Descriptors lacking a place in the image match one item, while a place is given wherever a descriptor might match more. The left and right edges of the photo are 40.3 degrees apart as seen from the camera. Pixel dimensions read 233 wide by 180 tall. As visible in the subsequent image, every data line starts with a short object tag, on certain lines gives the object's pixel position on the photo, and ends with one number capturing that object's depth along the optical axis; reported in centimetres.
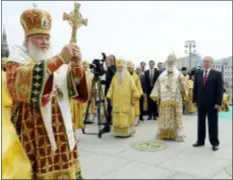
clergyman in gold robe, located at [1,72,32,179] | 187
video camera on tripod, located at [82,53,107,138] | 577
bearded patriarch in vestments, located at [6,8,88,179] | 205
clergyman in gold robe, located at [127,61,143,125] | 775
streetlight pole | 2216
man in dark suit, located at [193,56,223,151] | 538
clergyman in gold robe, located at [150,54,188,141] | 624
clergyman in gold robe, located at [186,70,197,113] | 996
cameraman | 706
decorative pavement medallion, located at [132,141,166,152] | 566
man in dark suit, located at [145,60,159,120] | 905
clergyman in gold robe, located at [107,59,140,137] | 662
